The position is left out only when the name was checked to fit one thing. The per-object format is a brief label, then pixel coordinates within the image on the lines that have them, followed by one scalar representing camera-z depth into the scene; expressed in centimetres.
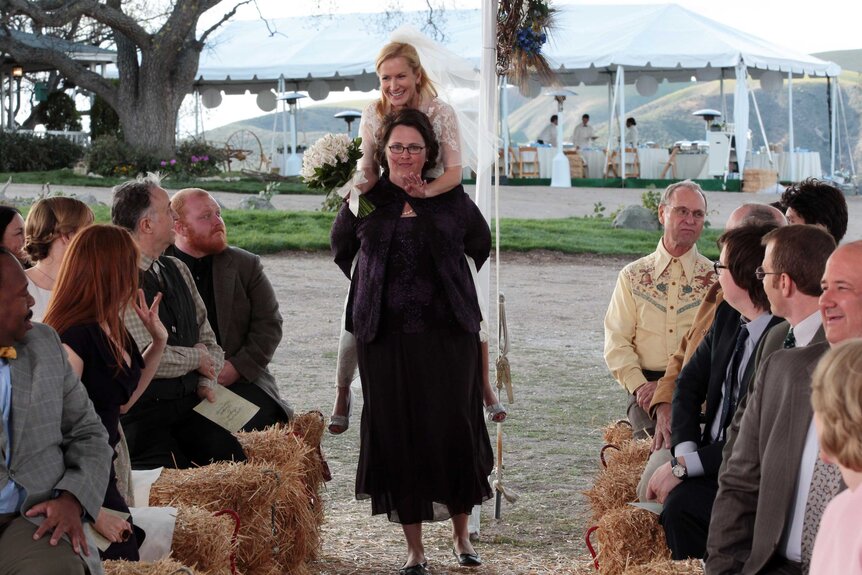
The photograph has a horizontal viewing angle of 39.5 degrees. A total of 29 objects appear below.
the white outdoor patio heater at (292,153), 3075
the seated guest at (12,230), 526
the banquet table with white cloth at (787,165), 2919
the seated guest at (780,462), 331
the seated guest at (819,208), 547
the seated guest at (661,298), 586
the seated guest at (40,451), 342
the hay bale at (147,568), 353
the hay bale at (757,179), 2745
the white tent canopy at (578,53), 2773
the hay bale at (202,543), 413
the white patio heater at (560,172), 2901
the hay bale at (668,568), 365
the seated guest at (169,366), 517
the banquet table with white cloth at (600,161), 2919
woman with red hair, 389
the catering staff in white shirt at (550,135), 2981
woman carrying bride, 552
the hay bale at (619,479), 493
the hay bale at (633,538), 446
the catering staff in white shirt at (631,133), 2950
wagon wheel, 3124
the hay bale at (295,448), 532
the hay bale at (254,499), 471
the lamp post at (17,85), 3351
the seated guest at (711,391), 435
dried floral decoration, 649
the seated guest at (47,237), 514
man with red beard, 590
